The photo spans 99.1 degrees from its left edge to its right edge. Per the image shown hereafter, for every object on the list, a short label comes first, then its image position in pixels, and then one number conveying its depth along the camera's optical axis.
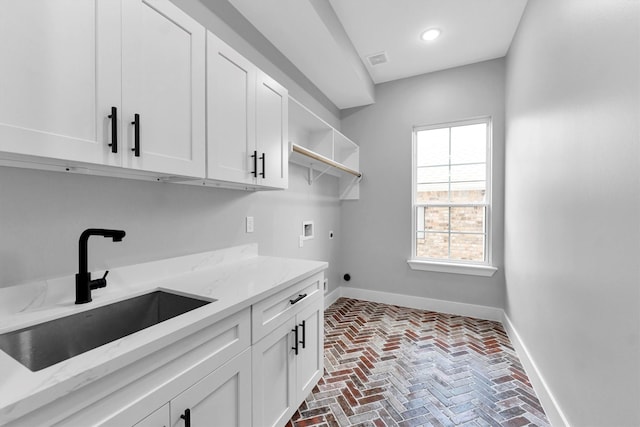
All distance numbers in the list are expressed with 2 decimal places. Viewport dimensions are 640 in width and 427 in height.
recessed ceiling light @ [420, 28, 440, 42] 2.77
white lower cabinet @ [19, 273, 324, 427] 0.75
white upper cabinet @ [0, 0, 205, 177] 0.83
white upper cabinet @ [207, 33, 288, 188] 1.52
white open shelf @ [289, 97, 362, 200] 2.73
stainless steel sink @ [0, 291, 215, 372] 0.96
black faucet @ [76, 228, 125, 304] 1.12
